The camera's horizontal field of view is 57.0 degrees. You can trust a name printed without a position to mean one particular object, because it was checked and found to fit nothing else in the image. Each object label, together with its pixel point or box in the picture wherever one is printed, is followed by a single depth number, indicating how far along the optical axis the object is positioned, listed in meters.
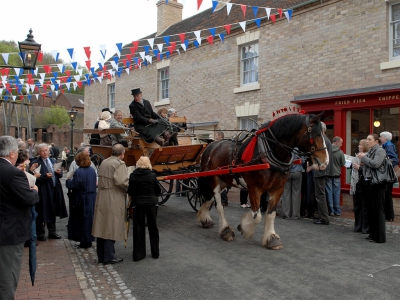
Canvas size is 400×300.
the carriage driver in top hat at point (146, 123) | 7.33
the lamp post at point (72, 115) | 21.91
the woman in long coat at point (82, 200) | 6.20
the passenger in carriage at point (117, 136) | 7.78
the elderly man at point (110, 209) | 5.28
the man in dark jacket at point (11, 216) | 3.19
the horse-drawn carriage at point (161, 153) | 7.27
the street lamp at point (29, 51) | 8.45
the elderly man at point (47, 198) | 6.70
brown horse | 5.64
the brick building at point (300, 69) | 9.50
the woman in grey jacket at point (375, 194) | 6.25
